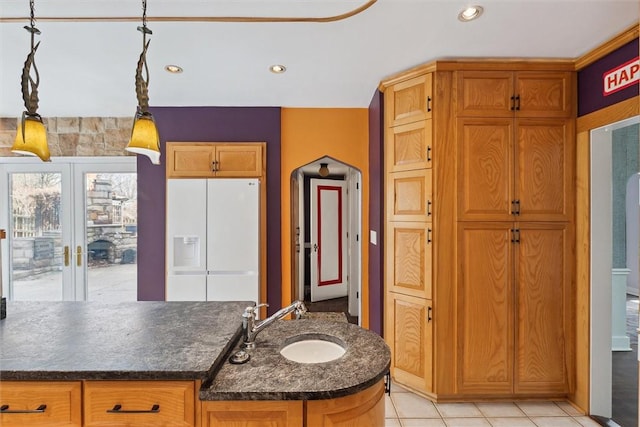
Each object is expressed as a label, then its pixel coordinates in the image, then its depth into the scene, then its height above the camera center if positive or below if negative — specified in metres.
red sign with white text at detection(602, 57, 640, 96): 1.87 +0.84
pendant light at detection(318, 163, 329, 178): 4.66 +0.62
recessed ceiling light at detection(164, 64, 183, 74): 2.42 +1.11
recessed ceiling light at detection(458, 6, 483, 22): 1.73 +1.11
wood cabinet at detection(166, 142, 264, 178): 3.23 +0.53
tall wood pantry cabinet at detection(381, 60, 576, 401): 2.31 -0.12
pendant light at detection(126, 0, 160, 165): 1.41 +0.38
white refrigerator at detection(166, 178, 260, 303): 2.95 -0.26
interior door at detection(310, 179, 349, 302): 4.96 -0.46
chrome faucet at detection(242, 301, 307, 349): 1.43 -0.52
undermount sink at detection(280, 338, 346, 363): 1.50 -0.68
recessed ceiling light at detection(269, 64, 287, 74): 2.42 +1.11
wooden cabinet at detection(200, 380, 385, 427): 1.12 -0.72
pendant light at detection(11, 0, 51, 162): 1.38 +0.37
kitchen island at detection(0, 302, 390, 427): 1.12 -0.63
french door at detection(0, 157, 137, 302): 3.60 -0.17
